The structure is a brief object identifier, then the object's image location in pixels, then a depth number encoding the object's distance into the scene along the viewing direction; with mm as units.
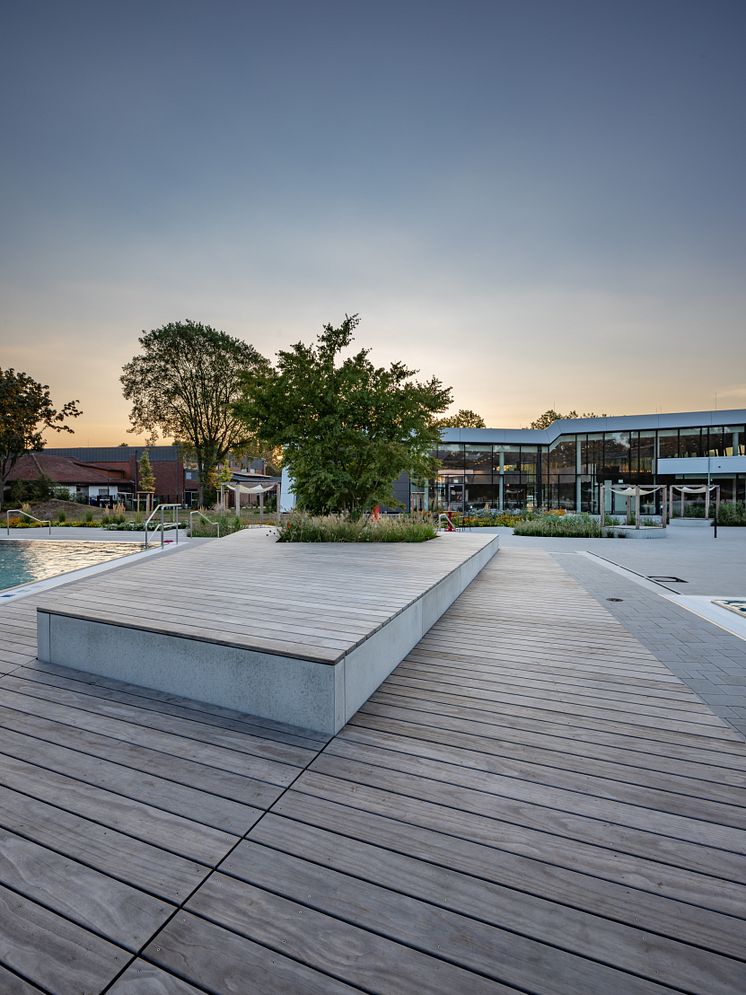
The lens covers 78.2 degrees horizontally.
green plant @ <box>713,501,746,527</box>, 22125
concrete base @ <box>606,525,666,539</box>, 16948
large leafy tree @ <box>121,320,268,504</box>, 27578
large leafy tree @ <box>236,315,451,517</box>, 10344
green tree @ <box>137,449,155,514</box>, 39109
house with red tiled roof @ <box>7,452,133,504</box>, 37562
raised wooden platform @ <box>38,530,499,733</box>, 2791
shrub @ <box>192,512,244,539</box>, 16047
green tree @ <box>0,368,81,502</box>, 25781
